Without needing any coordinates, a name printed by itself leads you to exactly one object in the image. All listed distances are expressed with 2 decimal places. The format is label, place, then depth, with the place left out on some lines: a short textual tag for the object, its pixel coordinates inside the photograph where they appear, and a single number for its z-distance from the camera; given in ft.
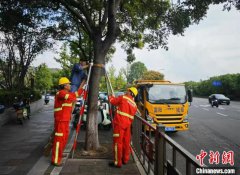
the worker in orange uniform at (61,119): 12.50
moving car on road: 67.77
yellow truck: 21.94
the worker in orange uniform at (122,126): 12.15
